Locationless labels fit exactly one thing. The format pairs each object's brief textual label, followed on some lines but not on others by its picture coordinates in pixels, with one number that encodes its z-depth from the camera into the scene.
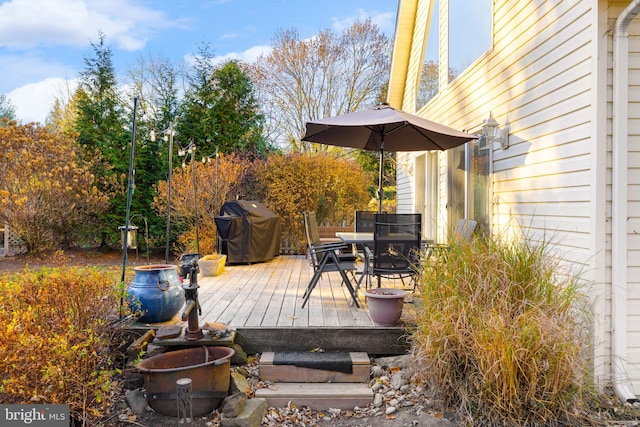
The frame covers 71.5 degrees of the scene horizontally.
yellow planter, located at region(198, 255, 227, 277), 6.45
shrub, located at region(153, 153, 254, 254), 8.59
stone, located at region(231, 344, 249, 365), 3.42
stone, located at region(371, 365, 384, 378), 3.39
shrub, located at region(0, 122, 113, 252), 9.70
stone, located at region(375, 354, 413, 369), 3.43
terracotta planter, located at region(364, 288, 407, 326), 3.63
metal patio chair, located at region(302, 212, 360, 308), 4.39
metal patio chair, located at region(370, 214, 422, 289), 4.30
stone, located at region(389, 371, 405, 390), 3.19
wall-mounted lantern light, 4.55
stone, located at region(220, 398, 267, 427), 2.77
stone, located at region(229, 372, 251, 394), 3.07
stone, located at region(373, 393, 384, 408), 3.08
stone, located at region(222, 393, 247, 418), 2.81
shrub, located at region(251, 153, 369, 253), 9.45
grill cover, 7.45
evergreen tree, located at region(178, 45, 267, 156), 12.08
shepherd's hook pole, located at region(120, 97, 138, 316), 3.62
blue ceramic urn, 3.68
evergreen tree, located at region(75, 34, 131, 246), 11.23
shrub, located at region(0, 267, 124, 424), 2.54
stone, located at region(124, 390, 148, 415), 2.94
